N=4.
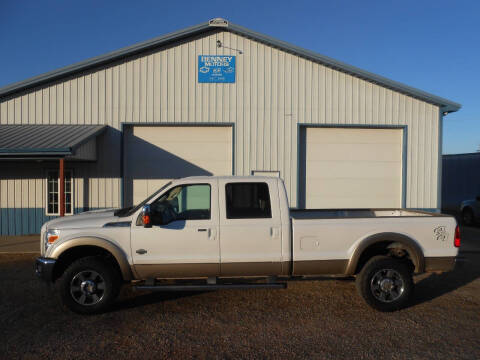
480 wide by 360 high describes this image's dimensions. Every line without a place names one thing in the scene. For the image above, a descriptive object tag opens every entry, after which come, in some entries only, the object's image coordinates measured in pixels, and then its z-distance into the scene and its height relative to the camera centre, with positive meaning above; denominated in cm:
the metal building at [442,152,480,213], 2142 -28
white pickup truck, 477 -104
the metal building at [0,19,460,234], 1093 +160
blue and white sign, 1105 +338
